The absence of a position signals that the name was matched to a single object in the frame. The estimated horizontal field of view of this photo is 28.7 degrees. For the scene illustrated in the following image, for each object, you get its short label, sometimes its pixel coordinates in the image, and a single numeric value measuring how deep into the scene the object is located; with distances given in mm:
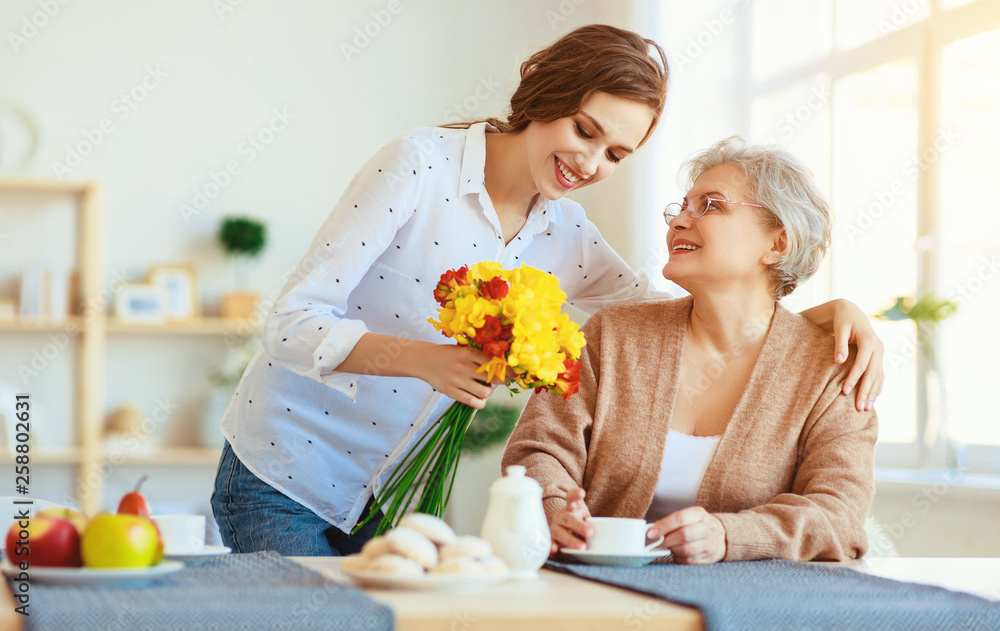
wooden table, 1957
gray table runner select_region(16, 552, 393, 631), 1897
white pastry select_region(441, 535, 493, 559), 2095
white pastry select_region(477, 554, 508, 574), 2089
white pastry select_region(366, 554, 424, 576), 2051
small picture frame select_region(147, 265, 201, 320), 6595
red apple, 2040
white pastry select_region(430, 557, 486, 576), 2068
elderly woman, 2443
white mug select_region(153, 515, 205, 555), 2240
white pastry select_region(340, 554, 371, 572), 2093
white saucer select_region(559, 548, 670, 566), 2292
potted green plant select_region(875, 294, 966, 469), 4302
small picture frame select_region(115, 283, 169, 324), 6488
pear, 2169
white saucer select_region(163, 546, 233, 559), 2221
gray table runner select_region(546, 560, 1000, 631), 2013
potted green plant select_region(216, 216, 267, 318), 6623
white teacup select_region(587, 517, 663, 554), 2313
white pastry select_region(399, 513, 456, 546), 2126
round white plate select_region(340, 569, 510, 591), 2043
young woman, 2650
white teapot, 2204
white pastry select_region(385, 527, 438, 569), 2076
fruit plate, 2004
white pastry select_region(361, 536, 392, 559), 2090
